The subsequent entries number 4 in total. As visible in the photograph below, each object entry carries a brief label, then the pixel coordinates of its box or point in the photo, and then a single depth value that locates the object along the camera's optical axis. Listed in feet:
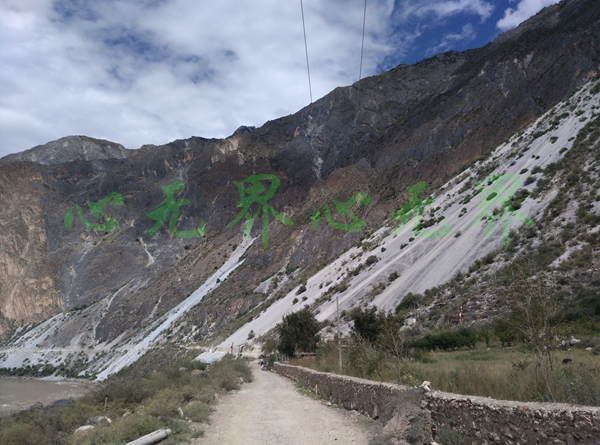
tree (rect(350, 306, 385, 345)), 62.52
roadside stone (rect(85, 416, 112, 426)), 32.89
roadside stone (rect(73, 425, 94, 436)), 29.12
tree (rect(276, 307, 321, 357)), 79.97
